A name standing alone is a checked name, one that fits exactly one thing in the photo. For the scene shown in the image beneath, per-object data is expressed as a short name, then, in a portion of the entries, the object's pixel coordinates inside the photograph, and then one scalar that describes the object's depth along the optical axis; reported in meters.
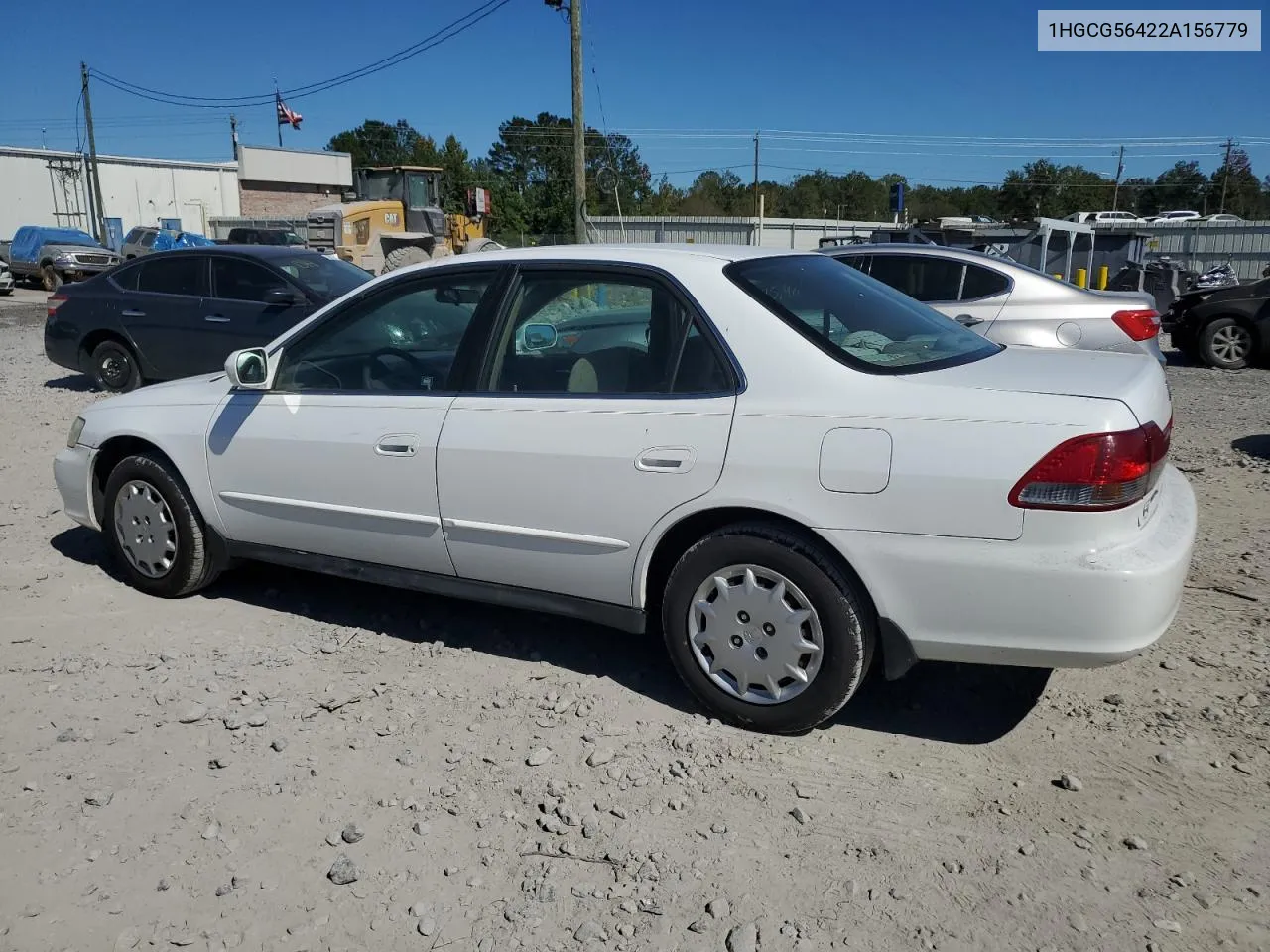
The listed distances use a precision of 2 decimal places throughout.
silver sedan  7.99
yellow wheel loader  23.52
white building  42.94
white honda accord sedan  2.96
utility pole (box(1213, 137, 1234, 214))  60.06
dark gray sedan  9.52
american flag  50.28
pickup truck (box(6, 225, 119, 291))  28.80
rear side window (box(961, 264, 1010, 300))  8.38
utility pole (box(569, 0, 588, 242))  21.02
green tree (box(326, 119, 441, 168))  92.62
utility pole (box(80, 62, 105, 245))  44.12
